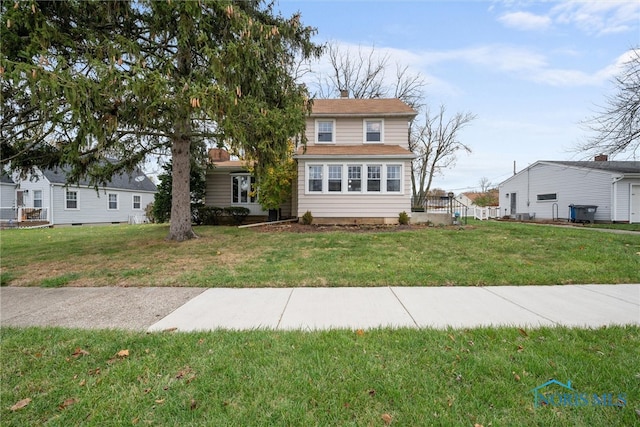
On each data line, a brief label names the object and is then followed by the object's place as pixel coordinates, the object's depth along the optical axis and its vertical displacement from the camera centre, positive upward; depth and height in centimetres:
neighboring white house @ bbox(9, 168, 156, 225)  2025 +39
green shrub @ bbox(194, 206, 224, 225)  1609 -37
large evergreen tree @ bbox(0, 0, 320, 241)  576 +304
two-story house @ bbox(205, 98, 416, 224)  1382 +197
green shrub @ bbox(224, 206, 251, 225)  1644 -32
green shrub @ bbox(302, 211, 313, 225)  1387 -51
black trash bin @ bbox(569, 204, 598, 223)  1747 -38
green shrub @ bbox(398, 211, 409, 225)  1386 -52
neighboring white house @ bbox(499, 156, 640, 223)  1673 +110
